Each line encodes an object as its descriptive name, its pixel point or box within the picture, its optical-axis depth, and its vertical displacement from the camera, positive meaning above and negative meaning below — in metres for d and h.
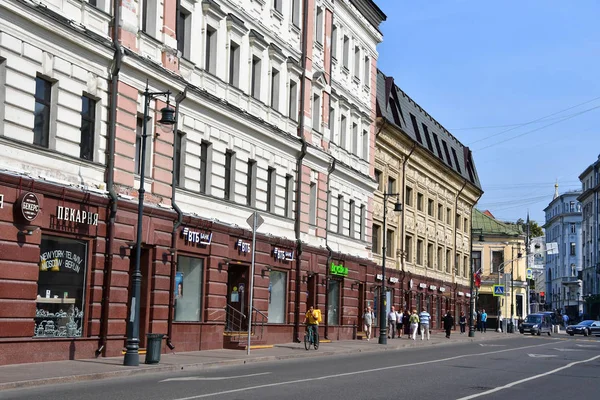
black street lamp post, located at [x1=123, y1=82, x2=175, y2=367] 21.81 +0.43
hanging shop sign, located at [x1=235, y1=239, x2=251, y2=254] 31.90 +2.22
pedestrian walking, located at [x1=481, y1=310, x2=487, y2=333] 75.94 -0.26
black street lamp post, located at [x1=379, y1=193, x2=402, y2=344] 40.91 -0.27
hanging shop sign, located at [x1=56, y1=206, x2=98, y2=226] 22.30 +2.22
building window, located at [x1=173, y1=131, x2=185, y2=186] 28.25 +4.71
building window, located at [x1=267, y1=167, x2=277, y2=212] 35.38 +4.80
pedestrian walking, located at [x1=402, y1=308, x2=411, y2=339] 53.84 -0.37
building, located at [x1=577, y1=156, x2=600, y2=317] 126.25 +11.79
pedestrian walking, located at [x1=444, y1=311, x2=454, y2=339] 56.22 -0.38
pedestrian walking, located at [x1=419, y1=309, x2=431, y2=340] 51.25 -0.32
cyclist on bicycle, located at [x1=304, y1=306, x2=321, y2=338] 33.69 -0.36
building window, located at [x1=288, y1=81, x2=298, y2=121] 37.69 +8.56
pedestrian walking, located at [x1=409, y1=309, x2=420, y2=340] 49.41 -0.49
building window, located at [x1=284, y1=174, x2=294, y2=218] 37.03 +4.71
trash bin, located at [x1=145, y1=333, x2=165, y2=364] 22.72 -1.02
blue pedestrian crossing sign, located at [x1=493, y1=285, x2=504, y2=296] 77.62 +2.25
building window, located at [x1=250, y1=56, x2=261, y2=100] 33.97 +8.62
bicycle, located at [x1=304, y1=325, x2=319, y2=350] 33.56 -0.91
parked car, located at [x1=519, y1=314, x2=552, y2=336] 77.19 -0.57
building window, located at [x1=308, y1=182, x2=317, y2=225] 39.53 +4.65
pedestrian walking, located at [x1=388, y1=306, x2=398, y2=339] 50.41 -0.34
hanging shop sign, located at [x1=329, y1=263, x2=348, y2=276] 41.38 +1.95
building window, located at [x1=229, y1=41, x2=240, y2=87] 32.19 +8.55
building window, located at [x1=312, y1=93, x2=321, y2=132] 40.15 +8.71
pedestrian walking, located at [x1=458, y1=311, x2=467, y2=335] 67.06 -0.49
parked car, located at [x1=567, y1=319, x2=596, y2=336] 81.81 -0.84
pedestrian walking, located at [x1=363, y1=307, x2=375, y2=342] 44.97 -0.36
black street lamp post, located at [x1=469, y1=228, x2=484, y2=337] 57.84 -0.48
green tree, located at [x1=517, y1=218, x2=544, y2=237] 154.26 +15.30
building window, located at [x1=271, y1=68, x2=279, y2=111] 35.84 +8.59
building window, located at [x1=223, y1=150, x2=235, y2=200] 31.77 +4.68
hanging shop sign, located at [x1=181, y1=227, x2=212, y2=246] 28.28 +2.26
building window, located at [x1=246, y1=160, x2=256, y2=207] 33.56 +4.65
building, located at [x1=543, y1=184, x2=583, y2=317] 148.50 +10.51
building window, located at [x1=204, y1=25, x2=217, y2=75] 30.59 +8.53
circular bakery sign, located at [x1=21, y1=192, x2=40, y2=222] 20.86 +2.23
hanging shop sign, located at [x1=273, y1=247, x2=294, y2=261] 35.25 +2.20
